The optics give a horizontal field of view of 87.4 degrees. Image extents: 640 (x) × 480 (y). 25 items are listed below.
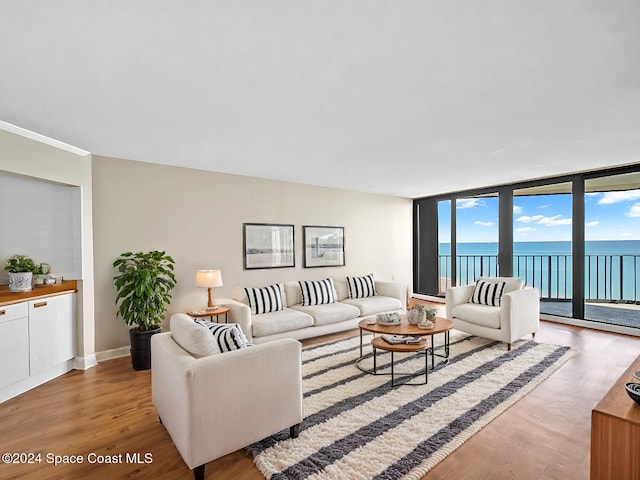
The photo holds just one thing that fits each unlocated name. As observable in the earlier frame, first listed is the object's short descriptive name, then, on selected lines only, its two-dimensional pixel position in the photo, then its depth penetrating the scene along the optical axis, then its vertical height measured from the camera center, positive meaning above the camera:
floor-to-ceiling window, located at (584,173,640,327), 5.95 -0.33
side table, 4.02 -0.91
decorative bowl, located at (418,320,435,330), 3.52 -0.95
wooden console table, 1.46 -0.93
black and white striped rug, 2.07 -1.40
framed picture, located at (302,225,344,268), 5.80 -0.17
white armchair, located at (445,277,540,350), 4.15 -1.04
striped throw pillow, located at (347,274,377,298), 5.74 -0.88
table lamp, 4.23 -0.53
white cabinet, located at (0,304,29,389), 2.94 -0.95
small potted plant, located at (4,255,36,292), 3.27 -0.33
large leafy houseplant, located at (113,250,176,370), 3.66 -0.68
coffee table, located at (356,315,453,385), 3.18 -1.00
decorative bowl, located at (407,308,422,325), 3.72 -0.90
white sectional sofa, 4.21 -1.07
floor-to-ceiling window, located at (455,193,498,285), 7.05 -0.01
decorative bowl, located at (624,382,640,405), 1.57 -0.75
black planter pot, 3.63 -1.21
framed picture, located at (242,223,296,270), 5.10 -0.13
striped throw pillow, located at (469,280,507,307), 4.74 -0.84
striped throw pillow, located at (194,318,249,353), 2.28 -0.70
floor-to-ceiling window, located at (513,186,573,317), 6.42 -0.22
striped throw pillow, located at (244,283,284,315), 4.67 -0.88
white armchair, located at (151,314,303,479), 1.89 -0.98
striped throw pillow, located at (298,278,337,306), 5.20 -0.88
